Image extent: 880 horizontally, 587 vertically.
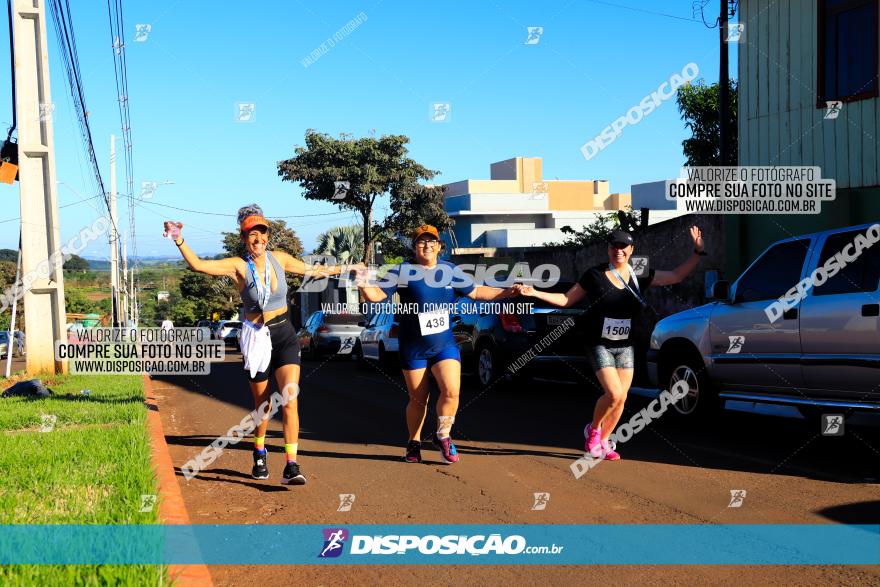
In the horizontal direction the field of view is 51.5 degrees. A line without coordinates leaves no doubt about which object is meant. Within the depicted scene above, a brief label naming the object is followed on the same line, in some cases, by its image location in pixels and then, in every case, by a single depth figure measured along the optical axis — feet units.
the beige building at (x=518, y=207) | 175.22
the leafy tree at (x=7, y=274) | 243.60
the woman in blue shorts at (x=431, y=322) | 24.64
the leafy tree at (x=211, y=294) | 256.93
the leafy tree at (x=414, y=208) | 122.52
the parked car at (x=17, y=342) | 154.05
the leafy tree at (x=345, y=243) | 149.79
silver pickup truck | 25.00
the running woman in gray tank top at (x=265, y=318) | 22.74
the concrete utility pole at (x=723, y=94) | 60.23
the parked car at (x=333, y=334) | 83.10
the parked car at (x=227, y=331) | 171.19
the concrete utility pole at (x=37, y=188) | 53.31
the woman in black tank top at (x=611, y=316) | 25.00
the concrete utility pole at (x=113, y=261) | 142.09
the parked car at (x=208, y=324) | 191.52
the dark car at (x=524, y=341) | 42.01
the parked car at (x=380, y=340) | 61.72
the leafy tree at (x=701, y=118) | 99.86
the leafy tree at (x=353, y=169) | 117.70
